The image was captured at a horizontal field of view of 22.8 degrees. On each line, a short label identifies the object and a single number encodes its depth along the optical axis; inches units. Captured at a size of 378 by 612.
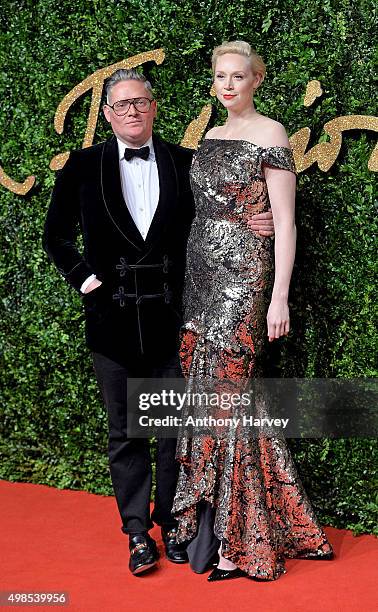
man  145.3
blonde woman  138.3
